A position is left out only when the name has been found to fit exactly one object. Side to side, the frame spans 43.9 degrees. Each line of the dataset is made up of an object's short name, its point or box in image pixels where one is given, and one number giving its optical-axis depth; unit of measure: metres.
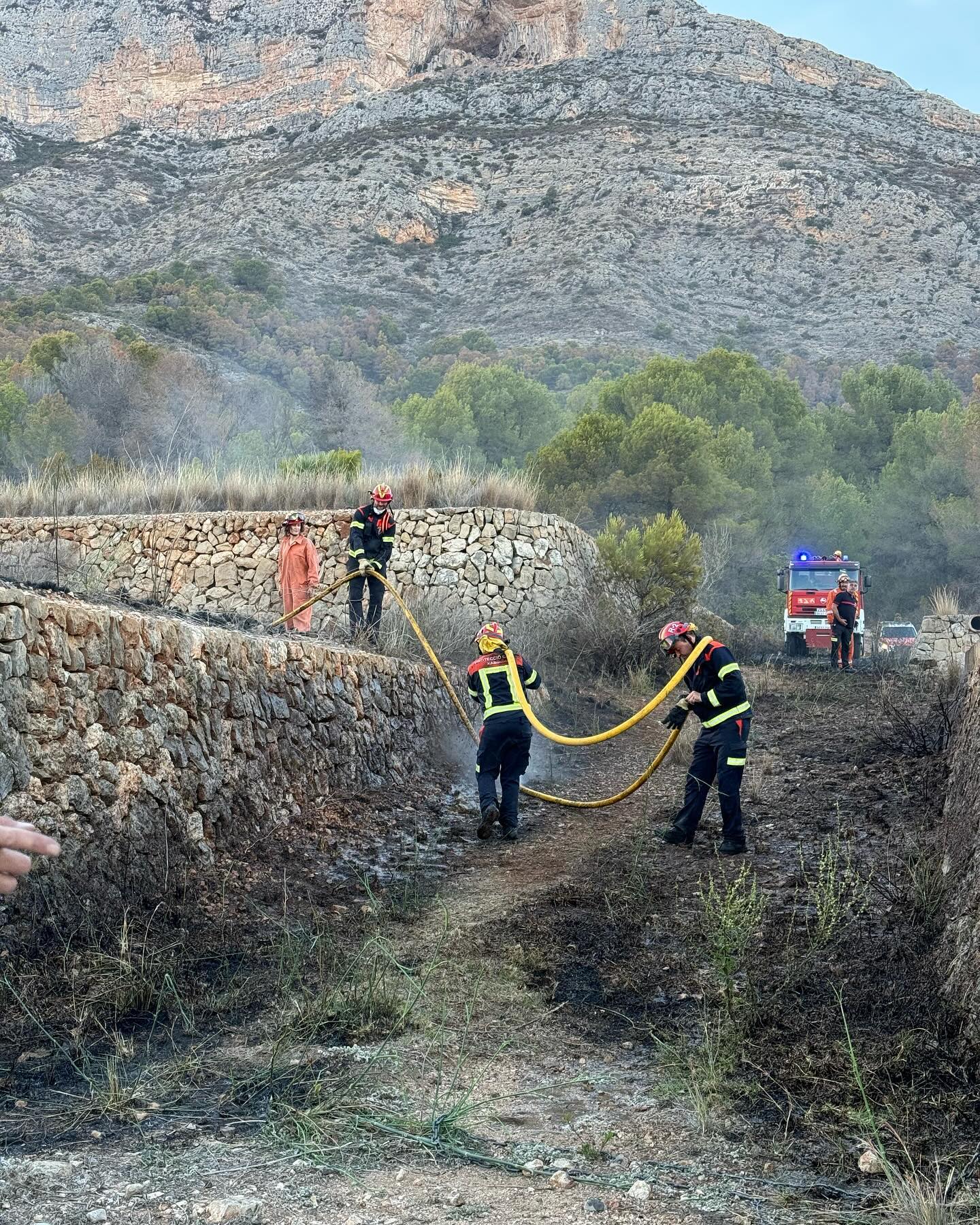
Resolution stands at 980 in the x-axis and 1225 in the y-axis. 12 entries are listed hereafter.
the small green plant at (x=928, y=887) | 6.23
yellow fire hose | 8.65
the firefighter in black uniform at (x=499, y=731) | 9.55
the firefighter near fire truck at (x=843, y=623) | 20.45
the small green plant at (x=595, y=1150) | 4.14
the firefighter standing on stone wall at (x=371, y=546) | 14.27
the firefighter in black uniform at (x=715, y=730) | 8.45
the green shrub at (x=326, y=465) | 22.17
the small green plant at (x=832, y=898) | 6.00
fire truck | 24.70
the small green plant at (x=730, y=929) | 5.25
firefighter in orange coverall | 14.58
